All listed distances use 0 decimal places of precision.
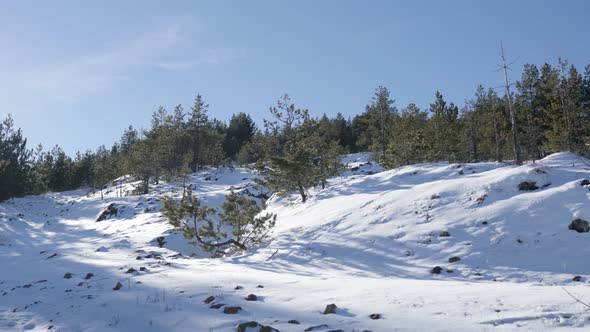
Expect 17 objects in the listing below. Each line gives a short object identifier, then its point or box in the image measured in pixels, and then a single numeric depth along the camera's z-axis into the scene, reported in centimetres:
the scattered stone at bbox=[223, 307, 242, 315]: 663
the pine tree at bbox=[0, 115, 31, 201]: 3899
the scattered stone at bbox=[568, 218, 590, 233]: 1082
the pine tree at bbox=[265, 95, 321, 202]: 1991
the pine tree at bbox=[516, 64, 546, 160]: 3291
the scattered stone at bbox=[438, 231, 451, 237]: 1231
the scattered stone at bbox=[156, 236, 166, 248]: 2042
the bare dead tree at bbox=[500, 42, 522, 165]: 2158
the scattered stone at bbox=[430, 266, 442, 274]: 1046
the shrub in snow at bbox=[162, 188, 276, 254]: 1514
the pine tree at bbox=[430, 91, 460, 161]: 3423
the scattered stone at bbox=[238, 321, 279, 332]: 545
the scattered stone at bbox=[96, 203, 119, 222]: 3102
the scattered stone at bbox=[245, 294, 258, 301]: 744
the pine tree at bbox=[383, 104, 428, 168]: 2734
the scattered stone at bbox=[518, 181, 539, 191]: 1349
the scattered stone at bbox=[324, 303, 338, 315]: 611
